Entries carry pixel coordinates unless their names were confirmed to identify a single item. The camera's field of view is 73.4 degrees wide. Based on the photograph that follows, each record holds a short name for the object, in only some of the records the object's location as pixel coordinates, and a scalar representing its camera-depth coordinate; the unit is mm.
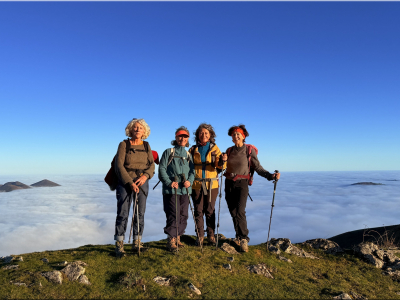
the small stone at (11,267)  6125
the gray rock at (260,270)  6490
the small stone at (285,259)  7575
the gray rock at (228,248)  7503
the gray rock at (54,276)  5386
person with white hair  6488
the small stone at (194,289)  5328
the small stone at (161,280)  5535
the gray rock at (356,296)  6016
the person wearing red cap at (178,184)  6969
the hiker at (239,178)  7531
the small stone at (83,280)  5443
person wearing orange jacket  7320
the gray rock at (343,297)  5738
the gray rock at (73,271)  5562
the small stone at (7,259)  6696
